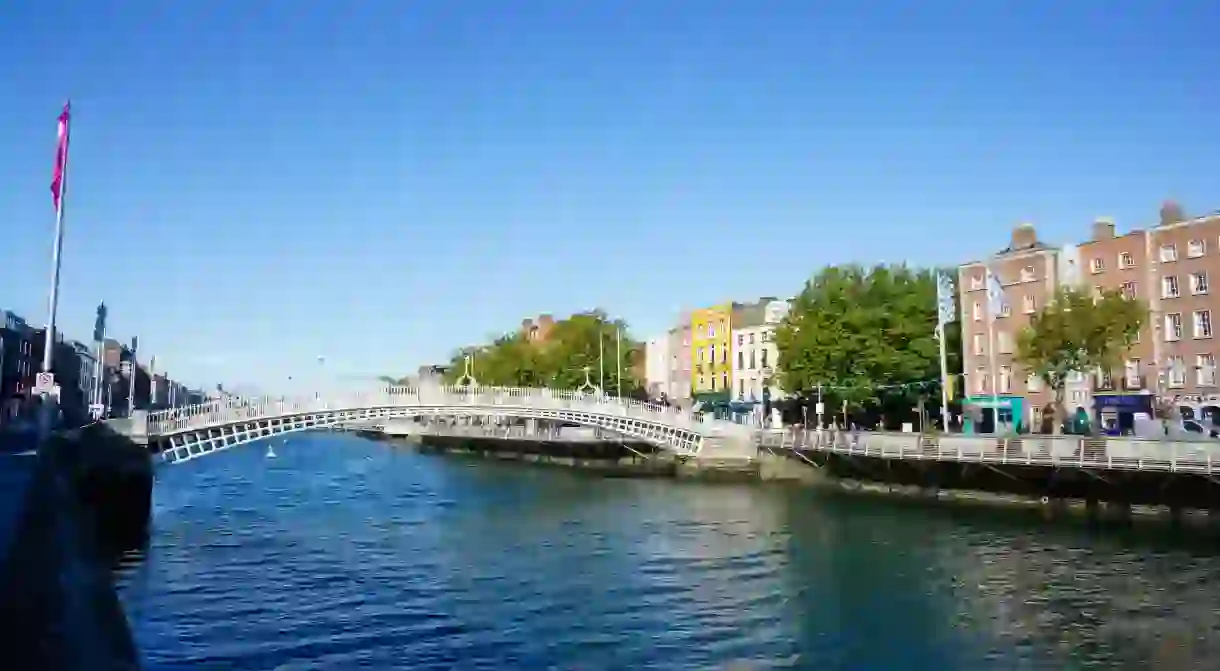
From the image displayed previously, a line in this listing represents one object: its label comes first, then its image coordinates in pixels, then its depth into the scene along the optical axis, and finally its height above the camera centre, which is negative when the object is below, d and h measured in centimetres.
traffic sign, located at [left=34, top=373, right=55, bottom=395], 2083 +104
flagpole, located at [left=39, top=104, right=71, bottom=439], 2269 +457
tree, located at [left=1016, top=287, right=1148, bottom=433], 4125 +406
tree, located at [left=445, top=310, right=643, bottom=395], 8436 +655
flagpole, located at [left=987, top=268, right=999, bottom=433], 5241 +416
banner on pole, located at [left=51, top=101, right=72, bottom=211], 2256 +593
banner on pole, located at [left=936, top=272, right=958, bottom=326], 4403 +574
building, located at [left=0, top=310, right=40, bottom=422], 8738 +639
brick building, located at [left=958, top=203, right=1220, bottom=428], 4478 +603
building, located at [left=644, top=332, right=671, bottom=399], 9206 +623
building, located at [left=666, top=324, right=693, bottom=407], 8662 +604
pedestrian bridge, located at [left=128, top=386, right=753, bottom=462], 4231 +102
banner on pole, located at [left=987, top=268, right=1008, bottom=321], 4750 +641
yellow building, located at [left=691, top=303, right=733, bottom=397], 8019 +671
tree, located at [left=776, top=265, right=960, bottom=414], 5469 +519
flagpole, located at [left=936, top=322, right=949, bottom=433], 4334 +247
